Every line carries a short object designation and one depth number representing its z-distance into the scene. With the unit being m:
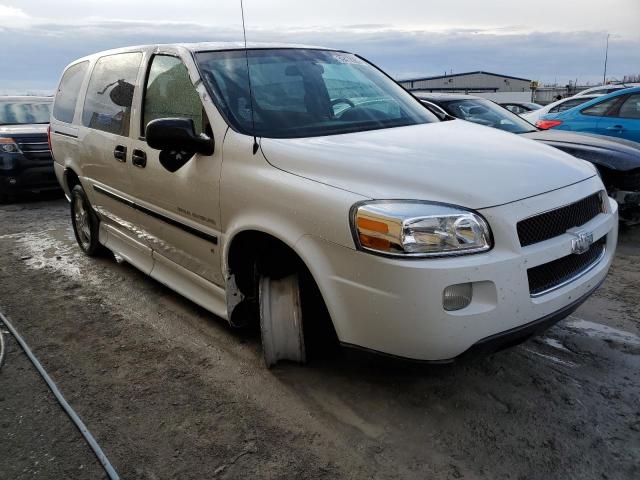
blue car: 7.52
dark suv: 8.48
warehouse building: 39.75
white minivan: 2.28
